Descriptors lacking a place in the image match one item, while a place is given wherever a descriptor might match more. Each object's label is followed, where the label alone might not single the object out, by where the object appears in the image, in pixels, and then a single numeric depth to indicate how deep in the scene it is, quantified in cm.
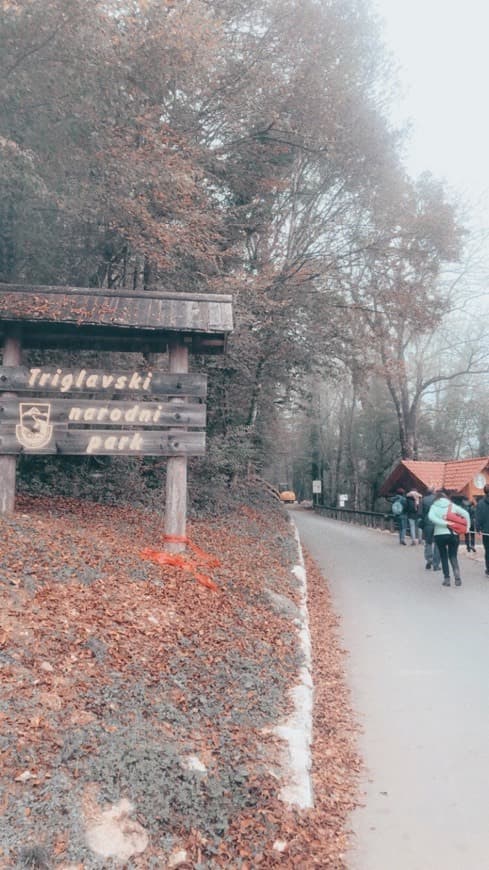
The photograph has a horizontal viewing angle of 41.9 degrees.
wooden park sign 856
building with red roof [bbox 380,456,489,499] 2031
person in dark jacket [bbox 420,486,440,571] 1389
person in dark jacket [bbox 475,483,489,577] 1339
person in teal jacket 1136
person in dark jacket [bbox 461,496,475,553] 1736
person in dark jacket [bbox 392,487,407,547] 1884
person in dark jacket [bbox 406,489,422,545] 1811
